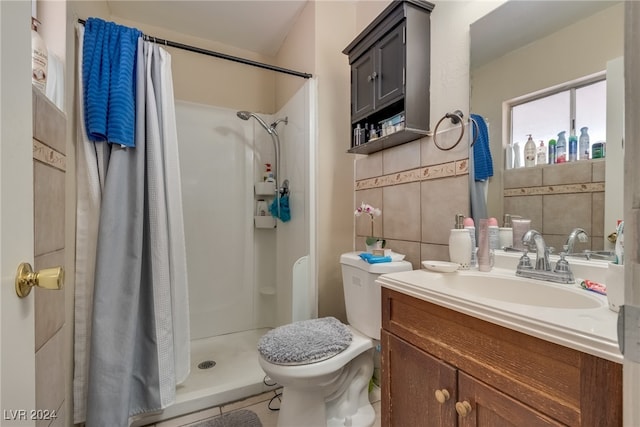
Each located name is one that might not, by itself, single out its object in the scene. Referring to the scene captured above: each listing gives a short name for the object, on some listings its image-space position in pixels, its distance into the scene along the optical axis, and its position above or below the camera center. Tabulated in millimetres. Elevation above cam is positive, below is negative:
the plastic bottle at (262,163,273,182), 2363 +323
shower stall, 1963 -126
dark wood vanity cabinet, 504 -370
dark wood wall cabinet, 1294 +681
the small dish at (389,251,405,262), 1335 -219
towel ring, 1188 +399
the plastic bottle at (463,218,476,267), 1100 -84
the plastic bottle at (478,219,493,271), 1040 -138
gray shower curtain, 1226 -253
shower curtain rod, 1412 +841
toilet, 1089 -583
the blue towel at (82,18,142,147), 1202 +562
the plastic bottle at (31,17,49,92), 848 +458
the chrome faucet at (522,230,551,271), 890 -133
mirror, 835 +480
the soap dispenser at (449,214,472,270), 1065 -138
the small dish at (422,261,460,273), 1025 -202
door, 396 -1
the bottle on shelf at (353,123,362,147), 1621 +436
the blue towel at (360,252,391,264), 1273 -214
